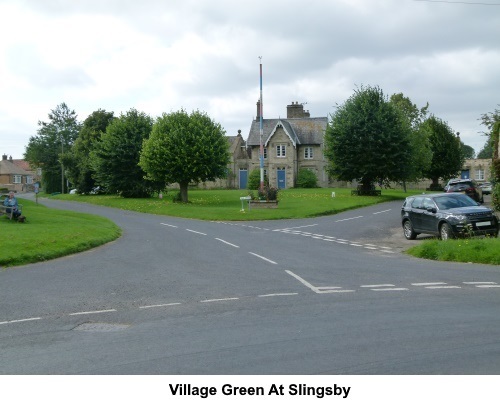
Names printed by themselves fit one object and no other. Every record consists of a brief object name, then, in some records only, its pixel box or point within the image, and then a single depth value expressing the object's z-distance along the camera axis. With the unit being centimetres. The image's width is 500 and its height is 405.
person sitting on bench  2444
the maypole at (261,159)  4107
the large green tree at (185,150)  4578
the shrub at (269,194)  4125
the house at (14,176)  12400
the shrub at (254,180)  7025
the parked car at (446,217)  2005
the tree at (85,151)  7150
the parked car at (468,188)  4088
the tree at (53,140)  10766
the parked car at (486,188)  5881
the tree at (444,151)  7131
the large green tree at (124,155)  5572
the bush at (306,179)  7494
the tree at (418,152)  5381
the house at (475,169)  9344
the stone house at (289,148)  7562
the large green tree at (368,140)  5172
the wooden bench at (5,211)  2444
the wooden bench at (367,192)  5466
